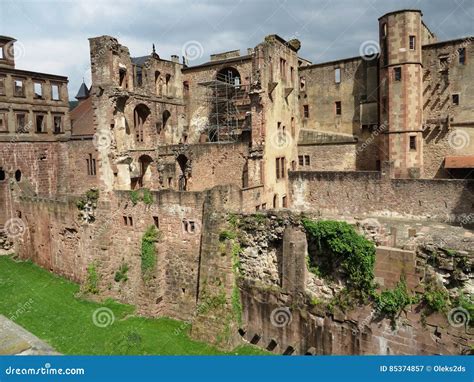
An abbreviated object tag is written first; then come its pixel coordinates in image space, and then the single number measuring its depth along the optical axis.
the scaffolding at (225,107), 30.19
